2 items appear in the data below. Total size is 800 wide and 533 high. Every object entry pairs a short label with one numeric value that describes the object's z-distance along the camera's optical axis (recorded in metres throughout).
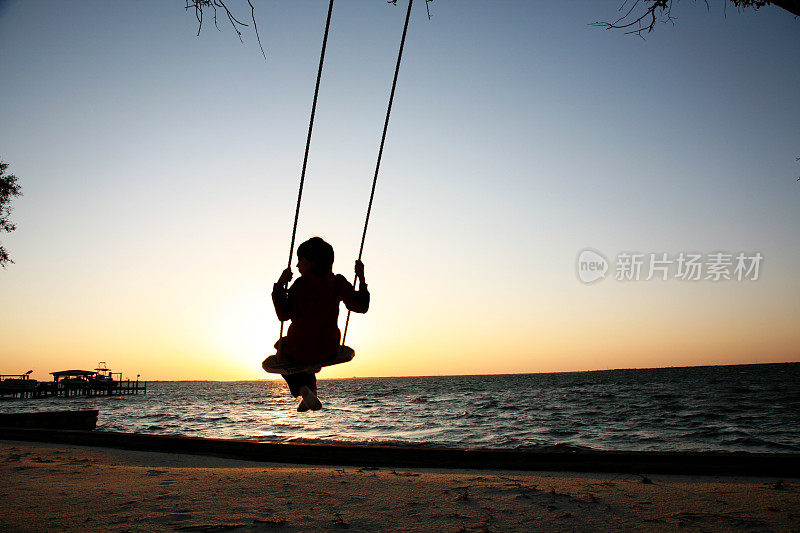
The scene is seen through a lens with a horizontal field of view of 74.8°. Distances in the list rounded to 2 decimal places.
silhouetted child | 4.36
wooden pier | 57.03
